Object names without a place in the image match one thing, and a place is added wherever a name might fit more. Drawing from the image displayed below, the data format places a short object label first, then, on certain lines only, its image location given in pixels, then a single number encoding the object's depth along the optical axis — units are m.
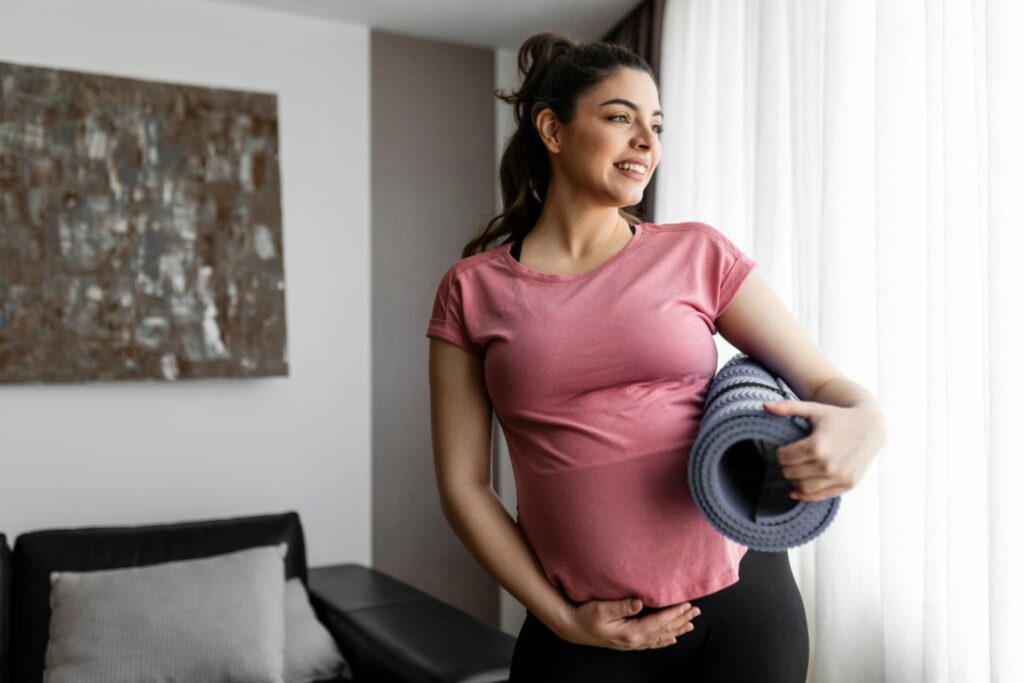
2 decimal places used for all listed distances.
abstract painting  2.62
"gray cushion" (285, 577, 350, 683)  2.36
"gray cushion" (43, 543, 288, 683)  2.17
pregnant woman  1.00
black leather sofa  2.16
